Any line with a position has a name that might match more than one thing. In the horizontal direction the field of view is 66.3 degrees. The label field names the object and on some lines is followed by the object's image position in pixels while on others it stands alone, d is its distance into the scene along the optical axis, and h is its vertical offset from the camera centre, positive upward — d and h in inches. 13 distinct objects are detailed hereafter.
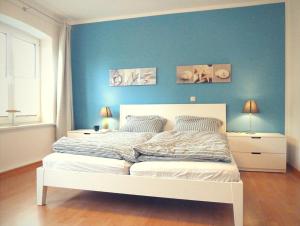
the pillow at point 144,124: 138.4 -7.9
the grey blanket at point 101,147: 81.2 -13.2
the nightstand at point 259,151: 124.7 -22.0
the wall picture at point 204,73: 145.3 +24.5
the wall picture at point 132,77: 158.6 +24.3
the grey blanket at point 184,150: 74.2 -13.2
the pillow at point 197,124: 132.9 -7.6
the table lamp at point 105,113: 158.2 -1.2
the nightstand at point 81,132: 151.3 -14.1
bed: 68.4 -22.1
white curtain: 162.7 +17.4
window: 135.3 +22.7
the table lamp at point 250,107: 134.5 +2.3
